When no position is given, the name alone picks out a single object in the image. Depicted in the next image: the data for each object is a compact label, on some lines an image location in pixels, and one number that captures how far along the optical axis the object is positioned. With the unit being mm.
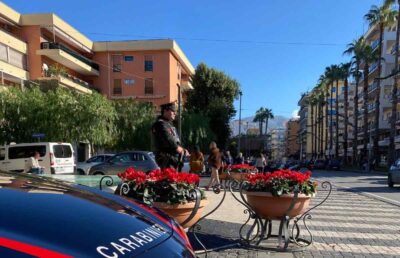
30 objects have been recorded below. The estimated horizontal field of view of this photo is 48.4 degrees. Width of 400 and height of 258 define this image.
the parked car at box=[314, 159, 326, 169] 57781
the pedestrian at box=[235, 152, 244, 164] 24795
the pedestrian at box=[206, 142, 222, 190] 14367
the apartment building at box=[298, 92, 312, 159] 139625
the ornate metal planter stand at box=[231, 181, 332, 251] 5688
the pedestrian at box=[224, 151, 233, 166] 23272
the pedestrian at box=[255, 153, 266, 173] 23995
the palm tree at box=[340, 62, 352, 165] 63481
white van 20109
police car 1653
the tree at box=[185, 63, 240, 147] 46469
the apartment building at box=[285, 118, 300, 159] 172750
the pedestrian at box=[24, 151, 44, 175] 17109
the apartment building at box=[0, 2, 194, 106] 37406
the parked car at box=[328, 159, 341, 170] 53091
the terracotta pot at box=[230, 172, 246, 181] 14363
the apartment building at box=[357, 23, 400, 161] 59125
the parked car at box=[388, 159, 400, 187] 19688
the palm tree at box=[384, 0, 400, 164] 39531
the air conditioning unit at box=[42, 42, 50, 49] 39488
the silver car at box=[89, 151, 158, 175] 20438
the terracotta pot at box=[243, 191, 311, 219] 5629
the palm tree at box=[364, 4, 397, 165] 43969
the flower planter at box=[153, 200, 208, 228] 4520
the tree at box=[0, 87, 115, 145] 27422
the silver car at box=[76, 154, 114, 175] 23703
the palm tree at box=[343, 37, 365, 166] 53219
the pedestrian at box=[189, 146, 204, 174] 15879
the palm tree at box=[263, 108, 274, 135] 138875
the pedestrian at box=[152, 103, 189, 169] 6293
